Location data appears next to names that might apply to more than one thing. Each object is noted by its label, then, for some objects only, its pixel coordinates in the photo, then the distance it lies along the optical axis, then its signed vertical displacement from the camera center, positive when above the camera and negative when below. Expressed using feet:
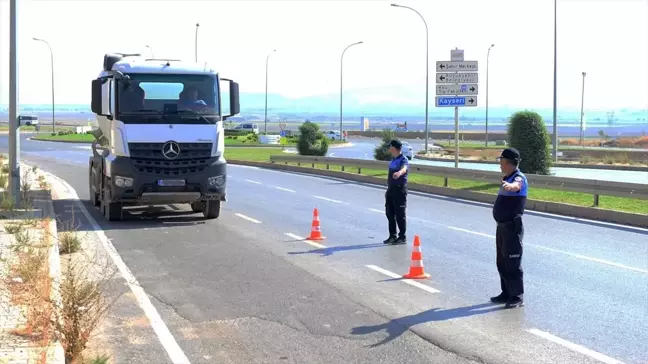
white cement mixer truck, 49.32 +0.39
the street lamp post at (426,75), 142.02 +12.54
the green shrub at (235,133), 277.23 +1.76
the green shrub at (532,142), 87.92 -0.16
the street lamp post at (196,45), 165.99 +19.45
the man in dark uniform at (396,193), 42.01 -2.82
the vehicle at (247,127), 336.88 +4.80
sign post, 89.40 +6.55
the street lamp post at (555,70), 116.45 +10.41
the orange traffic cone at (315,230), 44.73 -5.09
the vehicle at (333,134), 279.28 +1.56
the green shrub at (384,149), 121.90 -1.51
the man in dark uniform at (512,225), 28.02 -2.94
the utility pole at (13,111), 54.13 +1.68
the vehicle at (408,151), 151.00 -2.20
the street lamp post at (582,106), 199.74 +10.07
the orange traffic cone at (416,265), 33.47 -5.24
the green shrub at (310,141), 135.85 -0.40
